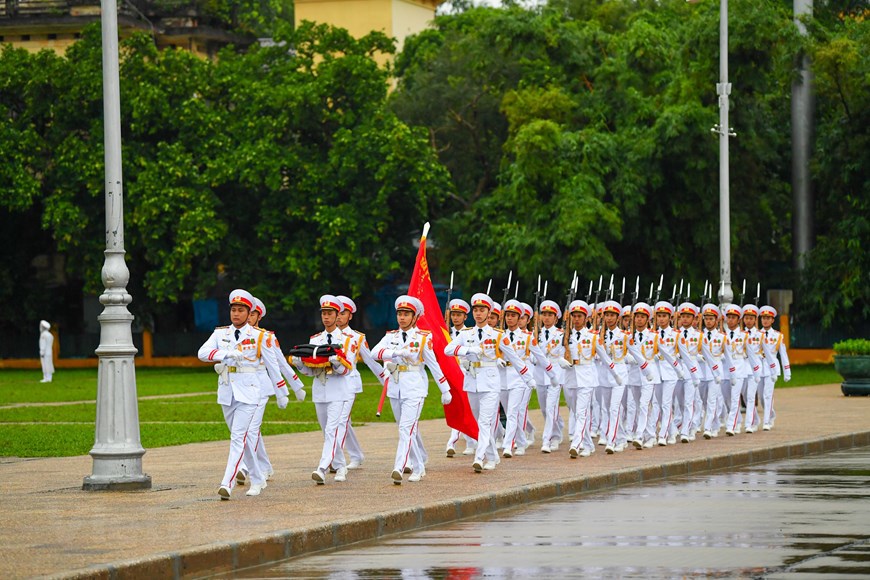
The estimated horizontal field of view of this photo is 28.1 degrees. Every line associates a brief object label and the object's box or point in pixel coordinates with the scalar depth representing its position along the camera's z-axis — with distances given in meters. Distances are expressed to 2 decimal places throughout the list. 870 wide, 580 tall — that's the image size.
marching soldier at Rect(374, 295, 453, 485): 17.42
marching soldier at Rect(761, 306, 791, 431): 25.86
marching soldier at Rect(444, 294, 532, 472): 19.03
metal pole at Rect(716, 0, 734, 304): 34.78
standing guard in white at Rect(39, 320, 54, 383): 48.56
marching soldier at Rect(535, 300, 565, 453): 22.09
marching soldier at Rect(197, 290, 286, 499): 15.94
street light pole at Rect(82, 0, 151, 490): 16.45
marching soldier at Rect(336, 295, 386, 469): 17.75
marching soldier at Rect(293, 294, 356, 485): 17.42
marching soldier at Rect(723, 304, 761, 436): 25.25
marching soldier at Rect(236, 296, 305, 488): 16.16
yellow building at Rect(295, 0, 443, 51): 62.75
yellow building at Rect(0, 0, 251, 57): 61.53
